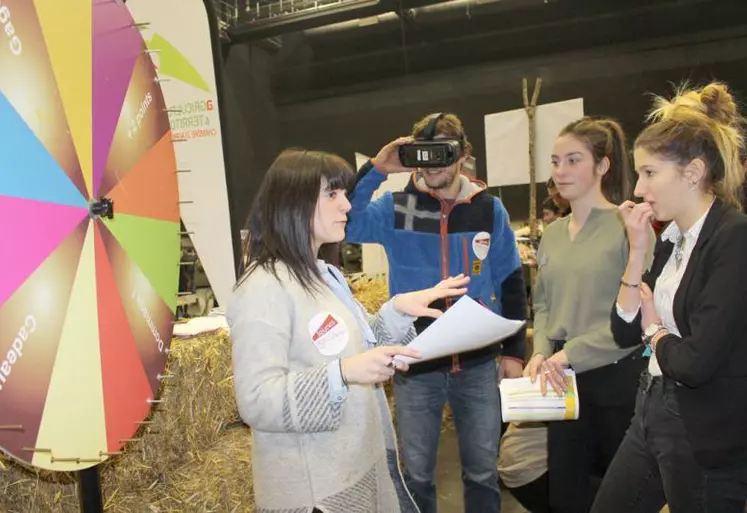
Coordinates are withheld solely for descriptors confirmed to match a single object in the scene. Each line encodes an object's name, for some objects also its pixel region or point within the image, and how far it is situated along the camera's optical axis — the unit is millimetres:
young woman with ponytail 1926
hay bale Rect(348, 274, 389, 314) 3770
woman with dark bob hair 1212
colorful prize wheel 944
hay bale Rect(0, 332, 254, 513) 2277
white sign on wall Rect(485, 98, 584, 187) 5051
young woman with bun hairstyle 1371
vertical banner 3184
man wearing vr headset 2230
